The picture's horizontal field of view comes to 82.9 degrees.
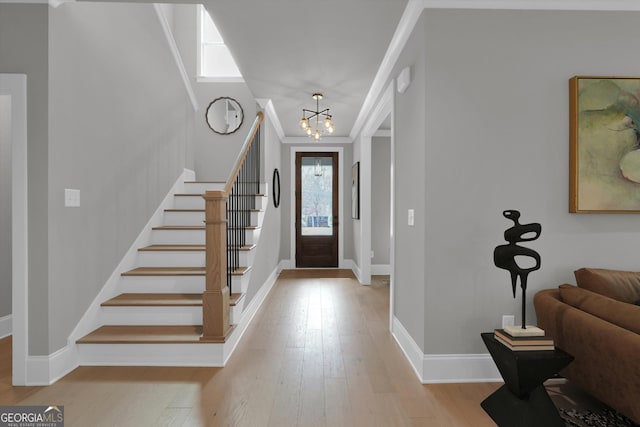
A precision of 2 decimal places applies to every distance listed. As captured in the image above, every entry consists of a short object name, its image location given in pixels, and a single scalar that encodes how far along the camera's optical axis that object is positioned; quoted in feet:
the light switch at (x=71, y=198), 8.30
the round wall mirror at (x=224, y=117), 19.75
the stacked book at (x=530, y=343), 6.14
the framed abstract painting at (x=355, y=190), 19.88
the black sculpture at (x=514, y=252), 6.36
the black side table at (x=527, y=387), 5.90
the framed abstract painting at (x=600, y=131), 7.88
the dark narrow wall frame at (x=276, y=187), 19.16
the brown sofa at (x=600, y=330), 5.27
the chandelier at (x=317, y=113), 14.88
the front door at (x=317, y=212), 23.41
